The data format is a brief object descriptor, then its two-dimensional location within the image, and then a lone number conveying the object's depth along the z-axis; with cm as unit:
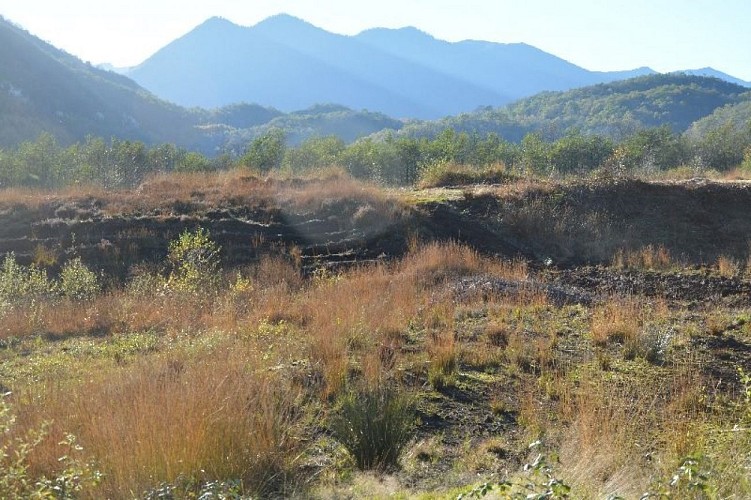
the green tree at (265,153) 4419
